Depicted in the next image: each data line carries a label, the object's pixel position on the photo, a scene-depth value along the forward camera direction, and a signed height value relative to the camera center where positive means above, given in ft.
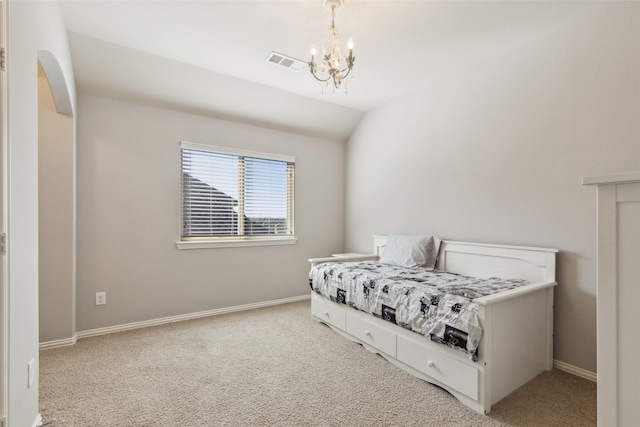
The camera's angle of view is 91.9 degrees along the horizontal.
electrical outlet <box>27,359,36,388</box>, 5.05 -2.62
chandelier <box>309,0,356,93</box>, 6.64 +3.38
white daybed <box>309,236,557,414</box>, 6.08 -2.94
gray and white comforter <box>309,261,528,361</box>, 6.20 -2.00
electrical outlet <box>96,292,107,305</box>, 9.98 -2.66
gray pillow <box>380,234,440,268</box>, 10.40 -1.32
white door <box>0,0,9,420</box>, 3.93 +0.01
